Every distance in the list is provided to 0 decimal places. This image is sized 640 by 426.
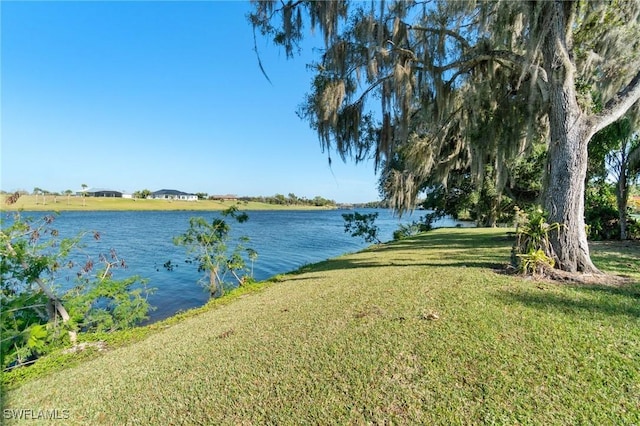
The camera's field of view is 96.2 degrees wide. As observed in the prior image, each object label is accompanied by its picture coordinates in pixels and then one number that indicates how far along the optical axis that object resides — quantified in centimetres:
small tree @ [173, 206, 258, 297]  789
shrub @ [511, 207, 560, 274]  429
